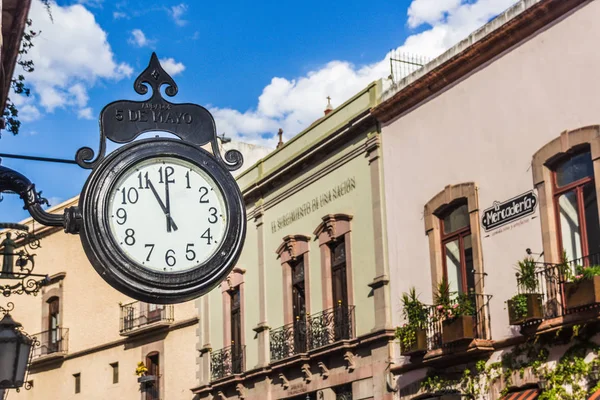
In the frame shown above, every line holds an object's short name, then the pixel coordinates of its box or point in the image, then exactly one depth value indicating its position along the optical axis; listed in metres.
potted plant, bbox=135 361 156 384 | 31.77
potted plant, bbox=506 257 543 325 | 17.88
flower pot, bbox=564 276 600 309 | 16.52
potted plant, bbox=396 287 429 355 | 20.77
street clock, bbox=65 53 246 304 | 3.79
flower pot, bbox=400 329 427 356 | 20.72
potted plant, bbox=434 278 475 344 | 19.36
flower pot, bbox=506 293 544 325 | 17.84
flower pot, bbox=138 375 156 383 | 31.73
